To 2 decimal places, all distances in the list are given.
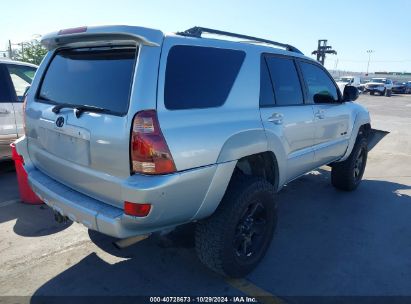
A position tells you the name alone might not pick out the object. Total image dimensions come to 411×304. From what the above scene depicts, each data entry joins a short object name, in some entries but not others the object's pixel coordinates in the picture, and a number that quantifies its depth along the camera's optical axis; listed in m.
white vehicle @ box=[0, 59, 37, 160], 4.87
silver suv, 2.09
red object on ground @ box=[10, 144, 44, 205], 4.04
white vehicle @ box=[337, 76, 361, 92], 33.85
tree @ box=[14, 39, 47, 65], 22.70
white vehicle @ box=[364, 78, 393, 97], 32.61
